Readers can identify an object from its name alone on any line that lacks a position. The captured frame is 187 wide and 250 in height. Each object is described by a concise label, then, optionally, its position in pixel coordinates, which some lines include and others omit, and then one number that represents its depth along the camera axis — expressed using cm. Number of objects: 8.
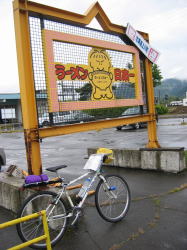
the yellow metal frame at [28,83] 450
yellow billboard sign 493
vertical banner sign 684
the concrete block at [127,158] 741
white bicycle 344
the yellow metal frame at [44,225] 243
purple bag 361
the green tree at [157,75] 3862
